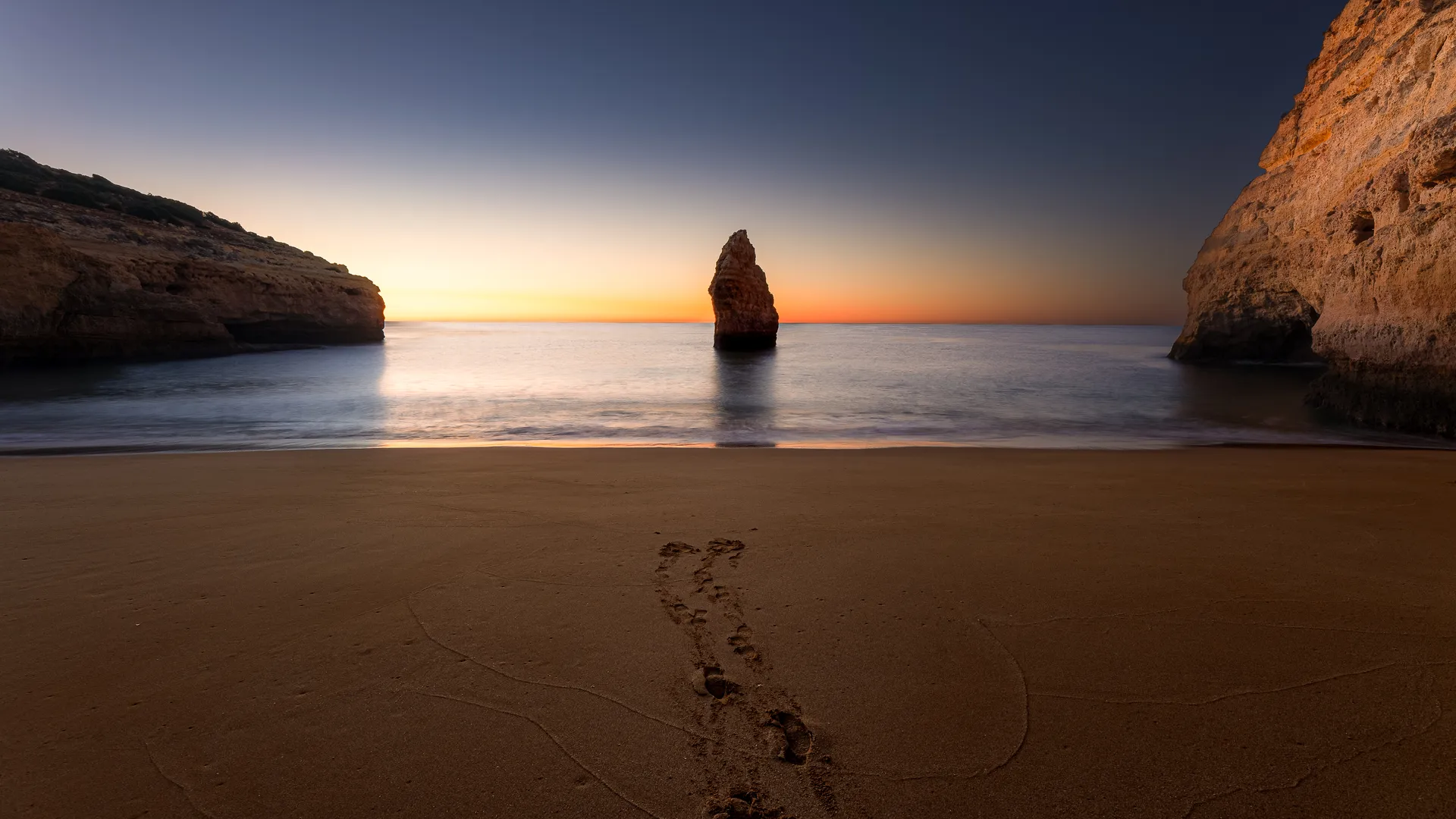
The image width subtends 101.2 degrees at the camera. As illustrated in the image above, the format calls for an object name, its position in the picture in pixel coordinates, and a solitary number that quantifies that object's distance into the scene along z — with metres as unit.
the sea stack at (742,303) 35.22
